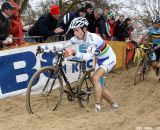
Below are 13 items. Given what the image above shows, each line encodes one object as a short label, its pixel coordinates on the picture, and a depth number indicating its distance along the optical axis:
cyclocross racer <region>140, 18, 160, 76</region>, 12.49
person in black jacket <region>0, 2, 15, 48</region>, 8.99
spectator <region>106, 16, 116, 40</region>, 14.03
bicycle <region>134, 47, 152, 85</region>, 12.09
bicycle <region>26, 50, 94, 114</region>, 7.51
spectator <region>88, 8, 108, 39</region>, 12.11
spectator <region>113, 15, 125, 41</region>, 14.62
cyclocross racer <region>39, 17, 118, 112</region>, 7.69
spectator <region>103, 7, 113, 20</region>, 13.98
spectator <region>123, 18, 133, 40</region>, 14.76
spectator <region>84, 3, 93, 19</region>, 11.62
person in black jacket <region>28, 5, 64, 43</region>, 10.33
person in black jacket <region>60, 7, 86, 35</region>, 11.19
